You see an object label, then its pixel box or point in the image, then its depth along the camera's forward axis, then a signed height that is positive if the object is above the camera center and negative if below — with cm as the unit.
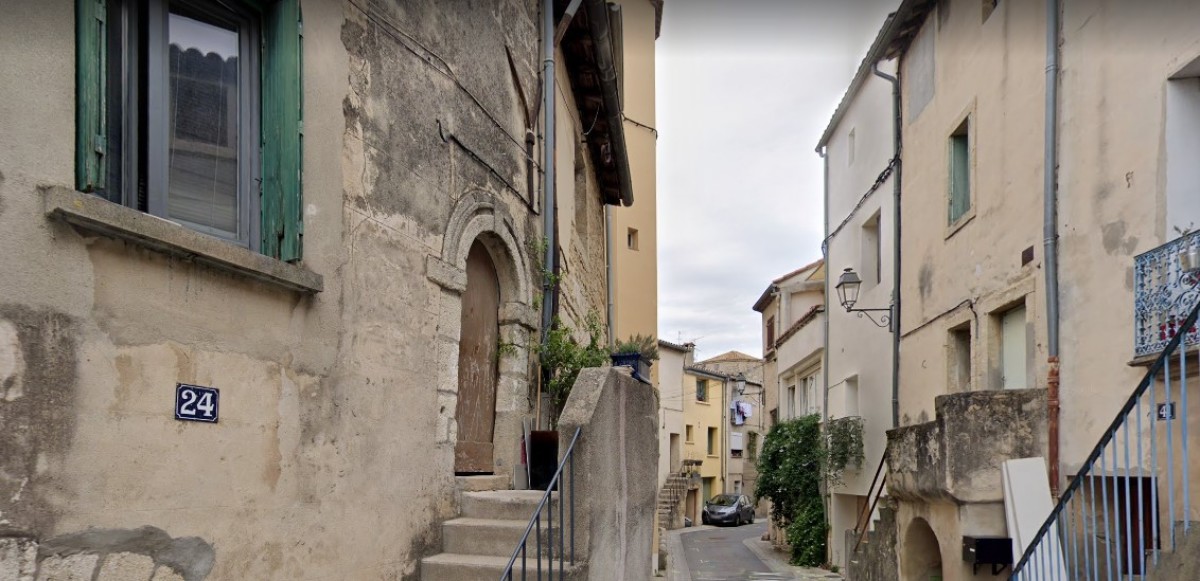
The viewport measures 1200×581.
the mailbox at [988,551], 814 -180
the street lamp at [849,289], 1346 +89
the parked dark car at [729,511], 3588 -637
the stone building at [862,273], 1447 +129
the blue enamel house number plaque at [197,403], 376 -23
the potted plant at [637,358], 767 -8
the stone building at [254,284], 326 +31
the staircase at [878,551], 1116 -265
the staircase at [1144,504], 448 -98
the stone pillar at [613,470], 548 -81
